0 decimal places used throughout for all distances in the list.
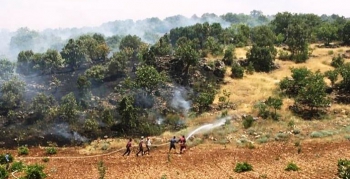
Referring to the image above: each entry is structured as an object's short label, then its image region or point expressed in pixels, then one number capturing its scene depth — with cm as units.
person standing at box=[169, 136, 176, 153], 3372
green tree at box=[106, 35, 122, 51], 12075
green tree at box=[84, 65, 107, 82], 5897
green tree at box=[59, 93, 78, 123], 4428
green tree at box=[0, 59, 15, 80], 6554
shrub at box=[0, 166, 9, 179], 2694
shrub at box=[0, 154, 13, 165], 3183
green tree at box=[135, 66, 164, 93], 4794
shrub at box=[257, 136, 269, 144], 3562
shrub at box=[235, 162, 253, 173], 2738
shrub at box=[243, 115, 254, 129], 3978
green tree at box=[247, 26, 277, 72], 6188
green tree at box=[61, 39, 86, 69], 7362
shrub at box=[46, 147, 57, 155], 3612
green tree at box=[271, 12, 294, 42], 8444
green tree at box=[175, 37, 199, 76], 5534
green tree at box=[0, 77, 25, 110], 4984
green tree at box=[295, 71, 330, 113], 4228
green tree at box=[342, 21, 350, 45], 7569
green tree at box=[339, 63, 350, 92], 4821
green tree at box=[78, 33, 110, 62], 7838
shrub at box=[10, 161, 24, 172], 2980
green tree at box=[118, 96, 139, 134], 4219
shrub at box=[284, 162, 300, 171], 2662
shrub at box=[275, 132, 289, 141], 3584
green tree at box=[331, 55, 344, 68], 6094
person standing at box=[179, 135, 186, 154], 3341
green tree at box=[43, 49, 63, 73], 6981
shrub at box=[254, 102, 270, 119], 4184
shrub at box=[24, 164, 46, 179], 2650
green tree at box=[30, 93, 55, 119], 4658
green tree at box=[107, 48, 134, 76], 6209
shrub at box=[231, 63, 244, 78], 5756
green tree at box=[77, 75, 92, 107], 5150
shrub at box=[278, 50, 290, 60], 6725
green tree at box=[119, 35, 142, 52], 8475
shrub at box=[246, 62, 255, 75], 6022
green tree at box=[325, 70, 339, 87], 5000
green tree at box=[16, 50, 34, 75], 7562
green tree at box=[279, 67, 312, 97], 4844
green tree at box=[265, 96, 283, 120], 4197
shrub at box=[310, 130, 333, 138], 3528
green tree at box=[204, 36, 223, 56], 6569
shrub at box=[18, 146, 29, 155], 3600
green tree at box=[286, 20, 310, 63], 6800
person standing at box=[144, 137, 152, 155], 3382
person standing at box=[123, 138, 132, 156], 3378
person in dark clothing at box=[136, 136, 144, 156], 3324
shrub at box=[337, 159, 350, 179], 2223
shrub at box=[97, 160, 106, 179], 2693
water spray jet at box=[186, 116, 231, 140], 3984
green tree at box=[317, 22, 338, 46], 7669
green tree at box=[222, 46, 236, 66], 6225
